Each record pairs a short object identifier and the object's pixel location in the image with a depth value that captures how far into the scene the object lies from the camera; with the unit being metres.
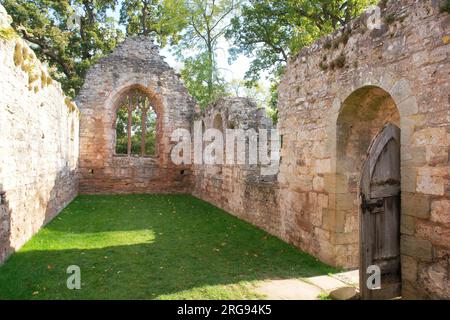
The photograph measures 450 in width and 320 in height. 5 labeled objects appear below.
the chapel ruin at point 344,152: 3.49
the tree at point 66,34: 17.17
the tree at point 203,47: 20.20
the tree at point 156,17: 20.78
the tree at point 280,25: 16.17
